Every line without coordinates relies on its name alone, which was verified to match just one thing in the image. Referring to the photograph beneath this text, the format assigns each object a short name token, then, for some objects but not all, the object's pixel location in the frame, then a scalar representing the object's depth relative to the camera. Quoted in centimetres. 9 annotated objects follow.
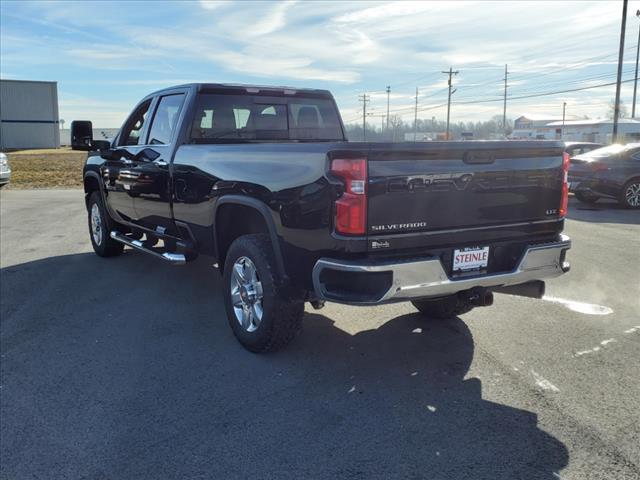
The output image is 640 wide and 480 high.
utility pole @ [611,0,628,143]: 2655
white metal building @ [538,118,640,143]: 7681
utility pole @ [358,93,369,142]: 10444
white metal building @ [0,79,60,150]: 5197
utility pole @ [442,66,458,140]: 7305
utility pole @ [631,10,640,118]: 5497
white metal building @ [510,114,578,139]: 10825
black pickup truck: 339
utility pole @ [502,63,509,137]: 9259
